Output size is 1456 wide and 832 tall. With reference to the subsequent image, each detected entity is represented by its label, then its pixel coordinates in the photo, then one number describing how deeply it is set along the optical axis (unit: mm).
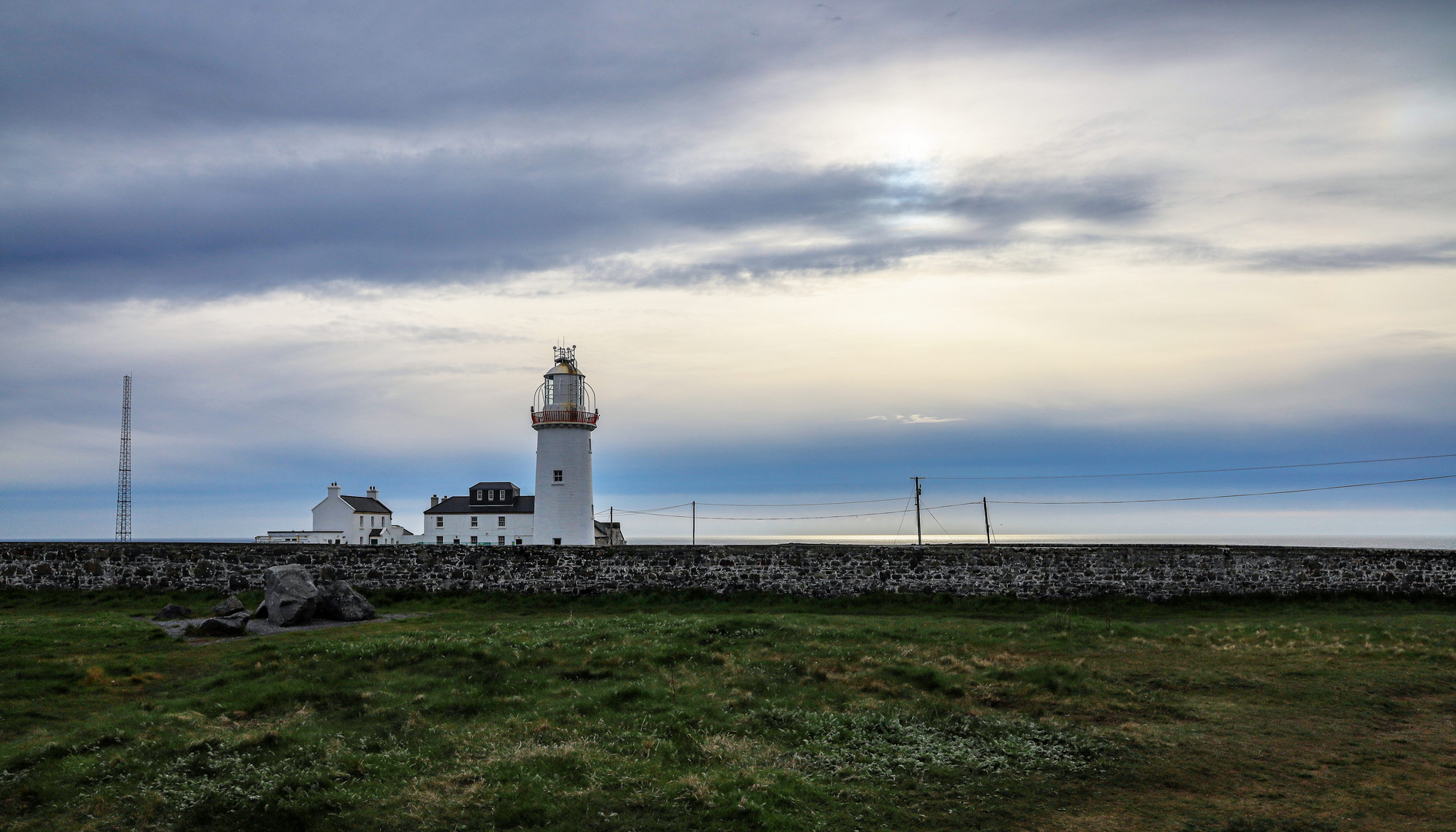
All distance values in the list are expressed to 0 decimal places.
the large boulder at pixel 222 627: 21094
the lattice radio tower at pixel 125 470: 59000
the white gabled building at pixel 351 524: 78375
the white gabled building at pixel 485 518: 77562
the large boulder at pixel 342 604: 24094
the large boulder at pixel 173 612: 23984
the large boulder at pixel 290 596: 22750
